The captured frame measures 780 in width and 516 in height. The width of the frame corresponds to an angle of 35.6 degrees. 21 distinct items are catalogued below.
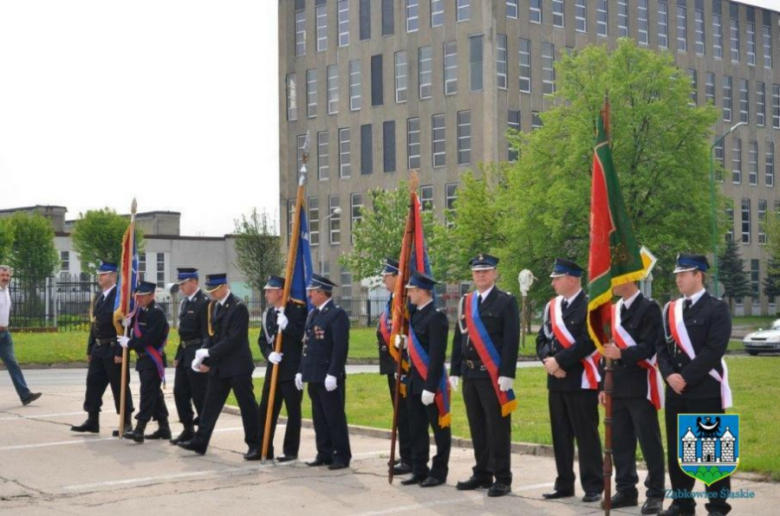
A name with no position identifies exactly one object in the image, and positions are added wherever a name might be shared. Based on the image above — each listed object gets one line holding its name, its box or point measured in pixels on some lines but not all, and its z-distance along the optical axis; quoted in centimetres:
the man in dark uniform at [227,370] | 1351
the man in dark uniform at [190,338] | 1424
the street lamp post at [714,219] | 4454
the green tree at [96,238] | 8038
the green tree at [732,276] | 7200
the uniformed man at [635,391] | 982
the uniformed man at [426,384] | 1140
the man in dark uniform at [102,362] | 1546
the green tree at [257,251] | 6931
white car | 3925
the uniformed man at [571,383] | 1039
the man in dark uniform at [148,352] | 1474
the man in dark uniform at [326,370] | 1255
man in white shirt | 1861
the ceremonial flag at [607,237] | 895
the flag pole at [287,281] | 1298
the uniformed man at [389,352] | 1243
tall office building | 6738
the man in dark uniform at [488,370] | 1078
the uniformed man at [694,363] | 933
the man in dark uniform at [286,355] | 1312
